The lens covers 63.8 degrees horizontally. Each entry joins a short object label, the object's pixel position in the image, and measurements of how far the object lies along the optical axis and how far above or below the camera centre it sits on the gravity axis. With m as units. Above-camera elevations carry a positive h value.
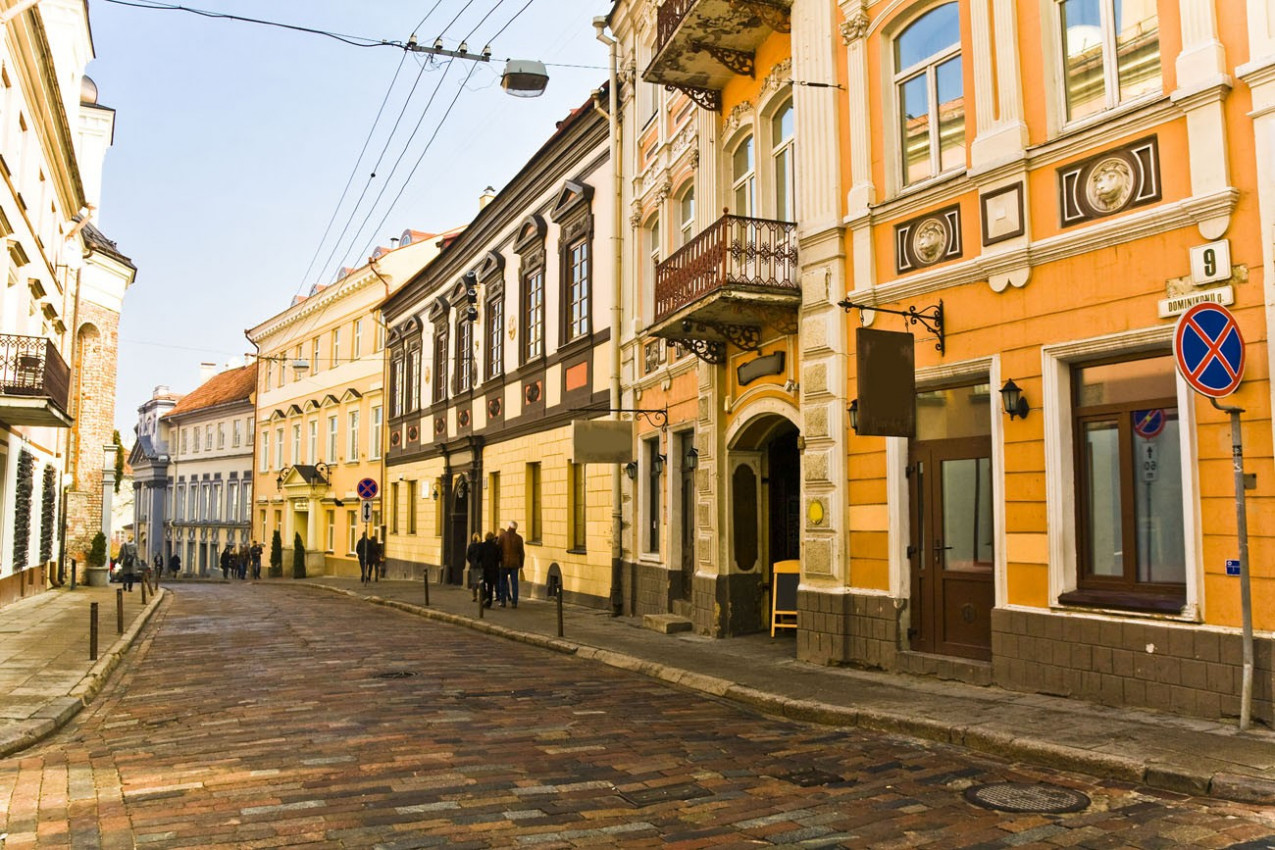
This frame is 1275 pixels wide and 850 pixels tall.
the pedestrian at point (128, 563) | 27.31 -1.24
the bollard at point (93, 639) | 12.74 -1.52
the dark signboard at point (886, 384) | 10.09 +1.25
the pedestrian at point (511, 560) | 20.98 -0.95
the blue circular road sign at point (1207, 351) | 7.23 +1.10
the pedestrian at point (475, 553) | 21.17 -0.83
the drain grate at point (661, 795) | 6.04 -1.70
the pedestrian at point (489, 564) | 20.72 -1.03
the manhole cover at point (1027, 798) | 5.90 -1.72
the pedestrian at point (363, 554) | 33.66 -1.32
